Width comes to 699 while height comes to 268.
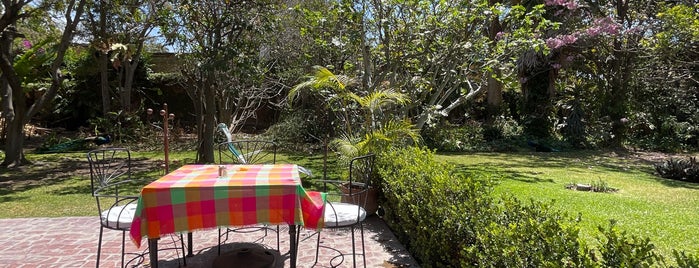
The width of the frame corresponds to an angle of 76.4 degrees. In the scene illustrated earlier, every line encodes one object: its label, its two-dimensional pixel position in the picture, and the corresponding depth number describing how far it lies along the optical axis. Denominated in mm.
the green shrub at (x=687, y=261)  1589
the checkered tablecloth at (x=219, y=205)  2811
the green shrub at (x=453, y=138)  13516
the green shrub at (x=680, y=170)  8523
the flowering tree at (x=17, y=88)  9688
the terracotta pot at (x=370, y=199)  5352
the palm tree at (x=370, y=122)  5426
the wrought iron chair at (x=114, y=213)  3223
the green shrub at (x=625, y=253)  1684
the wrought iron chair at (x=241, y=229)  4684
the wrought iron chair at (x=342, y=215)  3383
